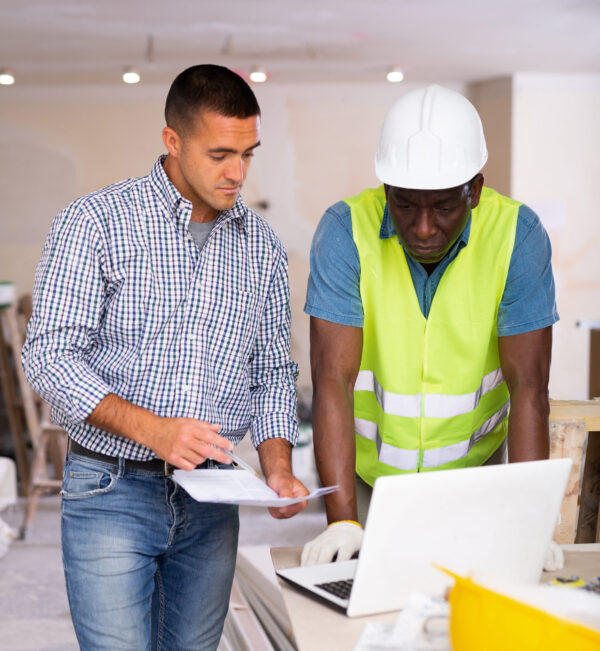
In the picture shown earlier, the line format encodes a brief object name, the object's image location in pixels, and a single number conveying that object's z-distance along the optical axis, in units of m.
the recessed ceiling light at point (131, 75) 5.24
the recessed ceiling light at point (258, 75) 5.42
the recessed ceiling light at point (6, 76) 5.53
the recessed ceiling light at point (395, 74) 5.67
